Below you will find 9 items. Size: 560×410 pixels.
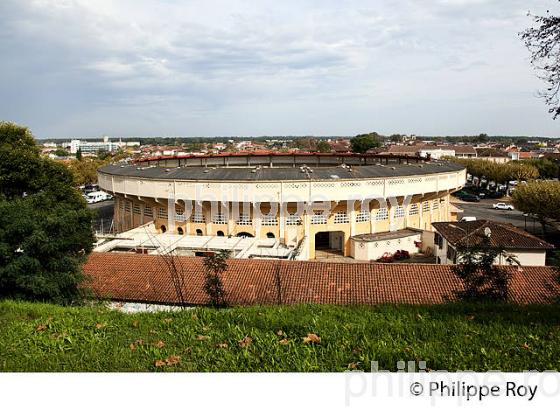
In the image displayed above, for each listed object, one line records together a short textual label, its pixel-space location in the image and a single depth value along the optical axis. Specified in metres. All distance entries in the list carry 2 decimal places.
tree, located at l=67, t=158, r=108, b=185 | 62.26
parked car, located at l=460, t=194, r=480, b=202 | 56.28
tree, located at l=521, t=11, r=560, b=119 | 7.09
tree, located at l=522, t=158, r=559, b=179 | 62.38
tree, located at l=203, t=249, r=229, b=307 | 10.25
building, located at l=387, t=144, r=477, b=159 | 96.56
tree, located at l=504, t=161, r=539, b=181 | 56.06
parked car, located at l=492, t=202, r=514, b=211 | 48.56
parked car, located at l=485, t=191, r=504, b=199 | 59.65
